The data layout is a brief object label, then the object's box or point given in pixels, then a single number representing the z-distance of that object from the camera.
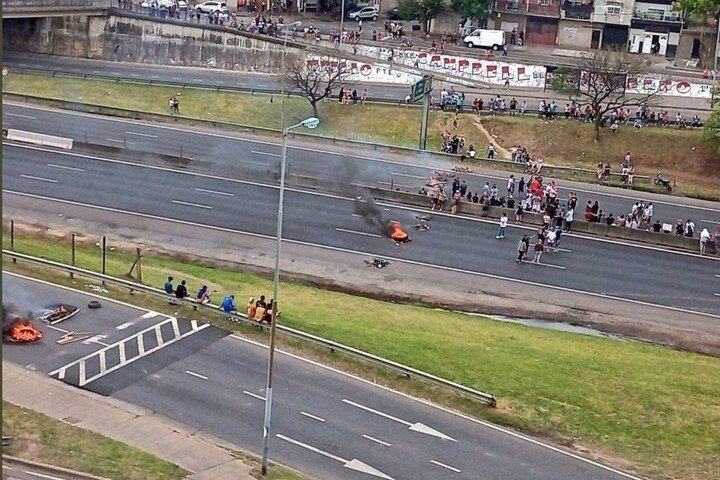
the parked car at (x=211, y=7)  100.25
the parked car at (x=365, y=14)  103.56
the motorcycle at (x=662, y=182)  63.25
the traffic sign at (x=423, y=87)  66.69
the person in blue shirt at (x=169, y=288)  39.47
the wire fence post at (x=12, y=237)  45.06
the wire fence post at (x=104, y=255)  42.66
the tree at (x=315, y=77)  74.31
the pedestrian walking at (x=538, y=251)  49.66
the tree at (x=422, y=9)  95.70
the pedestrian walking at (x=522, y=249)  49.53
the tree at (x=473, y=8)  95.25
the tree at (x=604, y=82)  69.50
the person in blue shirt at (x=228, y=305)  37.94
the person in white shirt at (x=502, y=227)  52.72
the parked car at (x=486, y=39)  92.62
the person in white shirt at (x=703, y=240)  52.22
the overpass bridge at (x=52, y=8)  86.88
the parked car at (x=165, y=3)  98.56
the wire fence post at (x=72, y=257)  41.44
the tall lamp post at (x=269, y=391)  27.48
